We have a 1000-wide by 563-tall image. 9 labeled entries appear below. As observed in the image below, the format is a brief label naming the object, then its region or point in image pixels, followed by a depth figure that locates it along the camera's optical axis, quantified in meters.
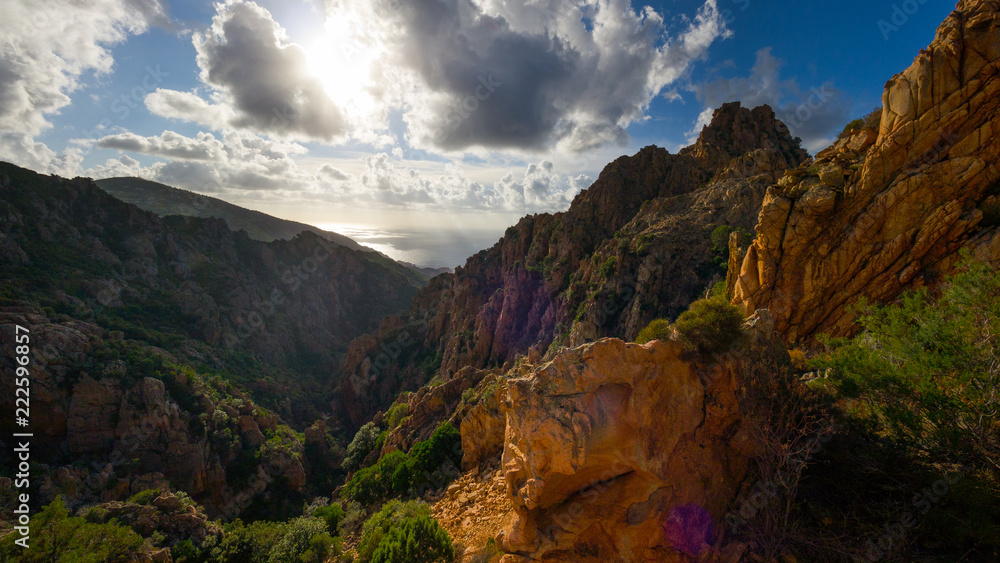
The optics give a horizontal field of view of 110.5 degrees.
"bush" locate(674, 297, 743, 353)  9.98
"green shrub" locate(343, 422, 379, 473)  40.97
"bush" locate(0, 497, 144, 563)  12.33
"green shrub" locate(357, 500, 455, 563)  10.51
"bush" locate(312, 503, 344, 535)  20.45
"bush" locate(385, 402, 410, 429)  42.19
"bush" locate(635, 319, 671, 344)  12.11
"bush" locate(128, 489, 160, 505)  21.70
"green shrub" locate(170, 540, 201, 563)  17.11
